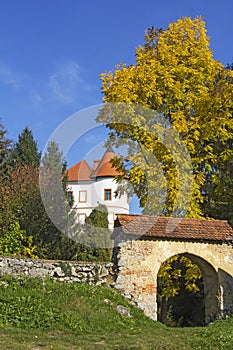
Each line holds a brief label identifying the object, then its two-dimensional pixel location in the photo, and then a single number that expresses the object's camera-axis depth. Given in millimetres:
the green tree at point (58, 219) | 20562
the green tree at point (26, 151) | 29531
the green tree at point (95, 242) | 22031
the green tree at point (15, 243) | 17297
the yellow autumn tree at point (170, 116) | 17172
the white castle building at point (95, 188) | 30844
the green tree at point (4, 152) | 27562
